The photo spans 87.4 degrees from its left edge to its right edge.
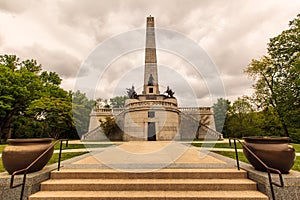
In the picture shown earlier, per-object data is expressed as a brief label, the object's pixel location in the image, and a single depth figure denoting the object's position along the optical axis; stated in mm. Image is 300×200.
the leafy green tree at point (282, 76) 16734
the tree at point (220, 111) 35500
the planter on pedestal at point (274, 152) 3729
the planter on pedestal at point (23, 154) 3742
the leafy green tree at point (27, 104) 21938
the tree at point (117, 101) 63000
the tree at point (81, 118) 31062
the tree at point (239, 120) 33844
